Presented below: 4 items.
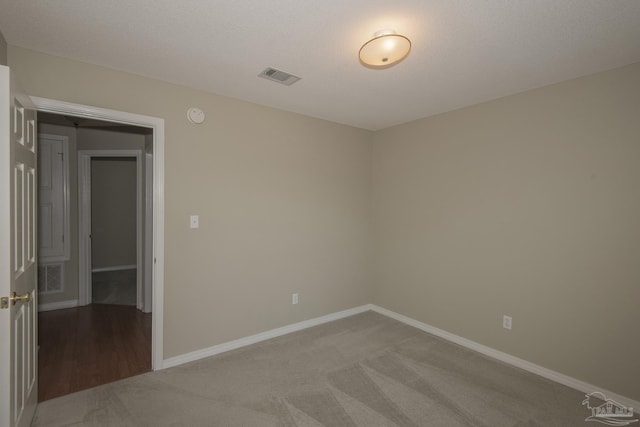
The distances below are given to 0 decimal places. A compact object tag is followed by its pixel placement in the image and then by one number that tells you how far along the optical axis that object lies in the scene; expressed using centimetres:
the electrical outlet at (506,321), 288
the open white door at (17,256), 148
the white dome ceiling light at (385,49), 176
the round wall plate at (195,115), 277
